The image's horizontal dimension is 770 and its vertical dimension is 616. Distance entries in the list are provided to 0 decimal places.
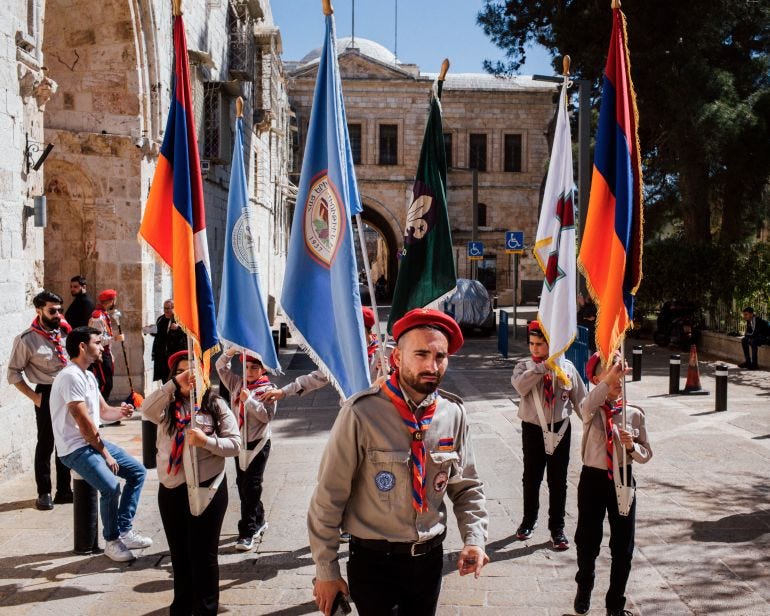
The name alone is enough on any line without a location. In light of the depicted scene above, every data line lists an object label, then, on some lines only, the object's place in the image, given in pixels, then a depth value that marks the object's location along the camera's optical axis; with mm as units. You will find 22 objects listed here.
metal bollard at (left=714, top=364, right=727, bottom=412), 12219
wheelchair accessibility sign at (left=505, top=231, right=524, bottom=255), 21395
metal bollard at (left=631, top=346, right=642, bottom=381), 15605
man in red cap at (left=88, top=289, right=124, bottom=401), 9109
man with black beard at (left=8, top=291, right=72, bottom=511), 7543
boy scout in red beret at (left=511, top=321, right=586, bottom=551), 6680
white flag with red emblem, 7095
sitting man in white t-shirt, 5973
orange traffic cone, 14118
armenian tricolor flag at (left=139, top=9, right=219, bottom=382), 5367
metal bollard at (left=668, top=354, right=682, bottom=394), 14141
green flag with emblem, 6703
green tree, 21047
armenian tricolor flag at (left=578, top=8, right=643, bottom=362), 5535
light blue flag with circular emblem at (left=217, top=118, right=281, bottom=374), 7250
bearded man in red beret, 3459
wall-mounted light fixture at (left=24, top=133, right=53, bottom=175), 9008
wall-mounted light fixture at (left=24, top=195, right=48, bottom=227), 9195
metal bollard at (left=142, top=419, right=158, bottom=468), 7469
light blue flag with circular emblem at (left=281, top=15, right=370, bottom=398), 5055
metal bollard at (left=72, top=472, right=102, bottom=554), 6359
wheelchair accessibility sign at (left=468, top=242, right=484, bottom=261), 26109
